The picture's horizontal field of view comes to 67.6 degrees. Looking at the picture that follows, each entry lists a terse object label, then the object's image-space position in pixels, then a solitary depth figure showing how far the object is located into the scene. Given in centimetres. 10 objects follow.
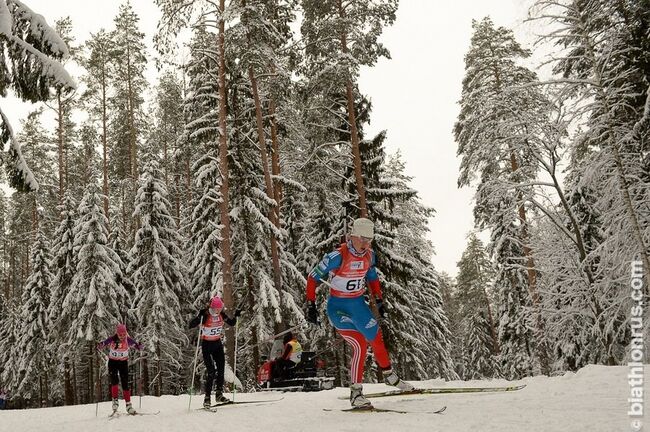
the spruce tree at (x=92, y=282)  2555
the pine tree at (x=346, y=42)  1623
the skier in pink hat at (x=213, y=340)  953
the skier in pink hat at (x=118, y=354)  1044
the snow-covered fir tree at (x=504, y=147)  1446
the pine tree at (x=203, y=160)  1873
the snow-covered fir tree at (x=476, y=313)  3978
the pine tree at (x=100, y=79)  3111
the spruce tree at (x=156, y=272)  2583
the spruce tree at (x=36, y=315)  3111
